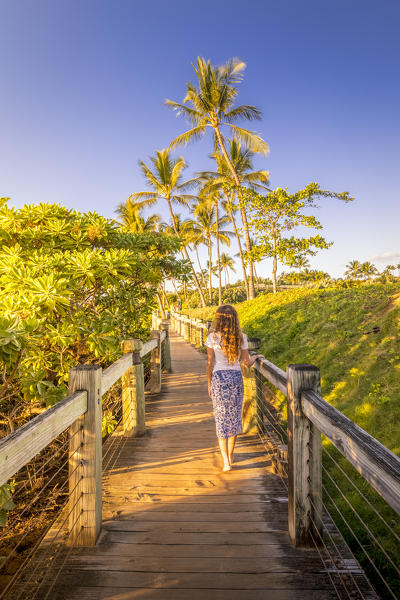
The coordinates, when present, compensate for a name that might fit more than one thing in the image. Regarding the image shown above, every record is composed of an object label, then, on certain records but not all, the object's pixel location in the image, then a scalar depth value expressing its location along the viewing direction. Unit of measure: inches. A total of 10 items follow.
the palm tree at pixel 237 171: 860.6
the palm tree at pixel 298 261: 678.3
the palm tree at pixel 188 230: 1217.2
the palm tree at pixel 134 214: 1034.3
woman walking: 132.8
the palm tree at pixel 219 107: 713.0
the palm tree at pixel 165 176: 920.9
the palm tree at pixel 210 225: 1224.2
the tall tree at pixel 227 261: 2207.2
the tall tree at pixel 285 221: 659.4
